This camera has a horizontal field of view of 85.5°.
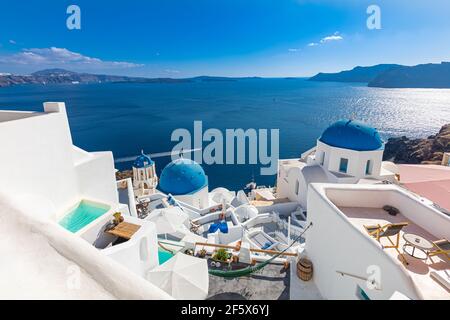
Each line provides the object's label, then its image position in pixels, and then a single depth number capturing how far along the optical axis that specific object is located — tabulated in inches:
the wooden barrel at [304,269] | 310.3
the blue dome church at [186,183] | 895.7
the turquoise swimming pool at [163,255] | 449.1
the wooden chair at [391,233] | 211.9
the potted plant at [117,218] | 340.5
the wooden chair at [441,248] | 201.9
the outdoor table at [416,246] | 195.2
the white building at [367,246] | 179.3
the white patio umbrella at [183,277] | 309.4
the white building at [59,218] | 90.4
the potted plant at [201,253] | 396.8
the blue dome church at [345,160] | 705.0
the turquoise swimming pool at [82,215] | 318.3
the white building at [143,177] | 971.9
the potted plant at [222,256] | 374.0
